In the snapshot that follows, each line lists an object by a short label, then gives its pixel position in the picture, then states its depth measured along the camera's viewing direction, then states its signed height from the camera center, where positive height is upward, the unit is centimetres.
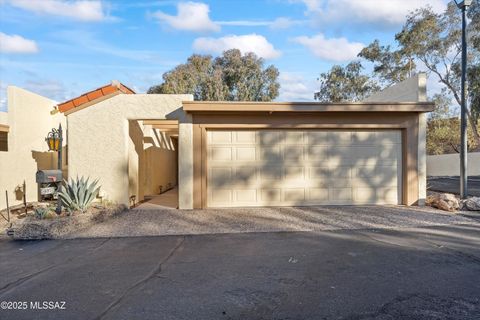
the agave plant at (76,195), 897 -94
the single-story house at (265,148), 1049 +28
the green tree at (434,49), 2209 +789
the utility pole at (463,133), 1084 +67
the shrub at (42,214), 845 -131
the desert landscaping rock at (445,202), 1005 -136
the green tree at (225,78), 3077 +702
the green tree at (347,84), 3169 +656
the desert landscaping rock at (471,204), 998 -140
